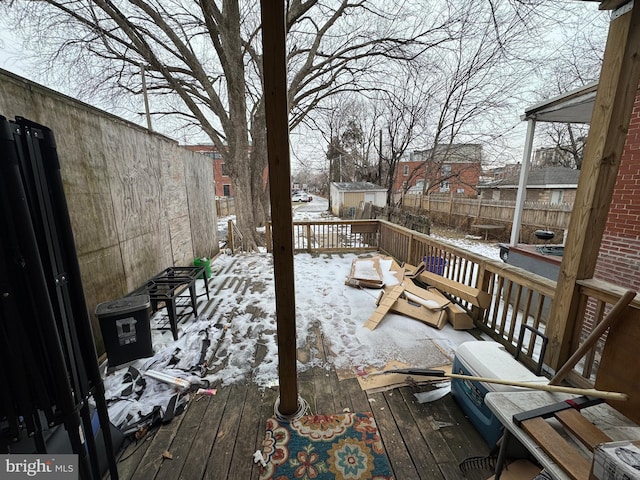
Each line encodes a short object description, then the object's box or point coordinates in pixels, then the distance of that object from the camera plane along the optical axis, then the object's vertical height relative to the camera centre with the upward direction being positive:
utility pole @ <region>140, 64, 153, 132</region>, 3.56 +1.28
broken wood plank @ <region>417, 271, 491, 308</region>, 2.83 -1.15
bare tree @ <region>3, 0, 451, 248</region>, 5.63 +3.77
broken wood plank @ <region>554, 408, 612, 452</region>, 0.99 -0.95
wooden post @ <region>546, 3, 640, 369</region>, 1.57 +0.14
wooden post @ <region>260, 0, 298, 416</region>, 1.26 +0.04
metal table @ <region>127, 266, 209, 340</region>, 2.68 -1.11
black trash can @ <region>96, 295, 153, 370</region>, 2.26 -1.22
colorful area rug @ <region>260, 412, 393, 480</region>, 1.47 -1.59
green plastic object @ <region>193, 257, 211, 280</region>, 4.27 -1.18
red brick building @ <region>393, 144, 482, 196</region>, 13.36 +1.81
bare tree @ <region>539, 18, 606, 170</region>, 8.77 +4.77
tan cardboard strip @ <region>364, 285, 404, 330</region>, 3.04 -1.44
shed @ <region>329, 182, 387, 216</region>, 17.25 -0.17
